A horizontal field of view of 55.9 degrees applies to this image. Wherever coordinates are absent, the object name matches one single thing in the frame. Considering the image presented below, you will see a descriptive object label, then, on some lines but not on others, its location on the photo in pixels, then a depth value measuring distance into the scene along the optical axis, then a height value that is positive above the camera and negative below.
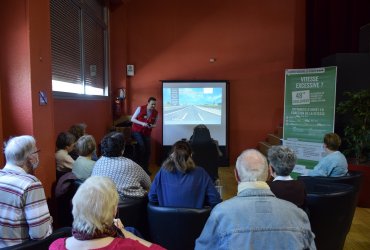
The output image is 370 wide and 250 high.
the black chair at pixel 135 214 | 2.37 -0.75
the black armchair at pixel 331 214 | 2.50 -0.79
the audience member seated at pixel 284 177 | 2.25 -0.49
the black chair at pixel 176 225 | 2.20 -0.77
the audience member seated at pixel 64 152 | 3.34 -0.47
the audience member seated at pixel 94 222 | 1.34 -0.45
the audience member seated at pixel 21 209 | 1.84 -0.56
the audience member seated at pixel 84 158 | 2.96 -0.47
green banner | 5.26 -0.06
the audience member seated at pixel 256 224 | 1.48 -0.51
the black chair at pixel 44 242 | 1.67 -0.69
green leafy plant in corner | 4.77 -0.27
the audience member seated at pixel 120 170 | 2.61 -0.49
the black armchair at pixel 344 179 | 3.06 -0.66
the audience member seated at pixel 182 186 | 2.52 -0.59
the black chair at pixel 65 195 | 2.82 -0.74
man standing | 6.22 -0.39
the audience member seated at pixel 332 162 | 3.48 -0.56
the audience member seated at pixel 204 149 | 4.88 -0.61
